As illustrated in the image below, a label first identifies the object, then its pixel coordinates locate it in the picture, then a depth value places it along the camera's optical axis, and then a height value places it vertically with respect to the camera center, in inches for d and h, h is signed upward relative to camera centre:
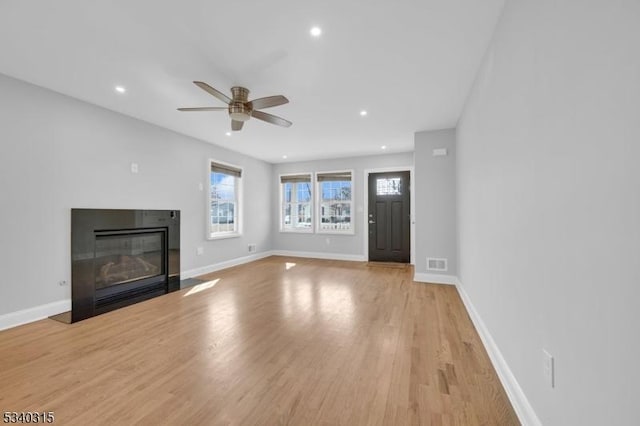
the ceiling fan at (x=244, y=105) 101.2 +44.6
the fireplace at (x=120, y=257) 124.4 -23.2
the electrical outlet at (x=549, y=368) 46.0 -27.7
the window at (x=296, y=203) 273.8 +12.8
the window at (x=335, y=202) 256.5 +13.2
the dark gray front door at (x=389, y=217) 234.5 -2.1
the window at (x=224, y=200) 210.2 +12.9
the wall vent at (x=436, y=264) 169.9 -32.6
